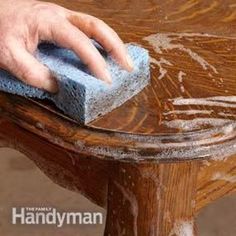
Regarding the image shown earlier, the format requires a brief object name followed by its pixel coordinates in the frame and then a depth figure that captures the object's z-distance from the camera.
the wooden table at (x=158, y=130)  0.87
